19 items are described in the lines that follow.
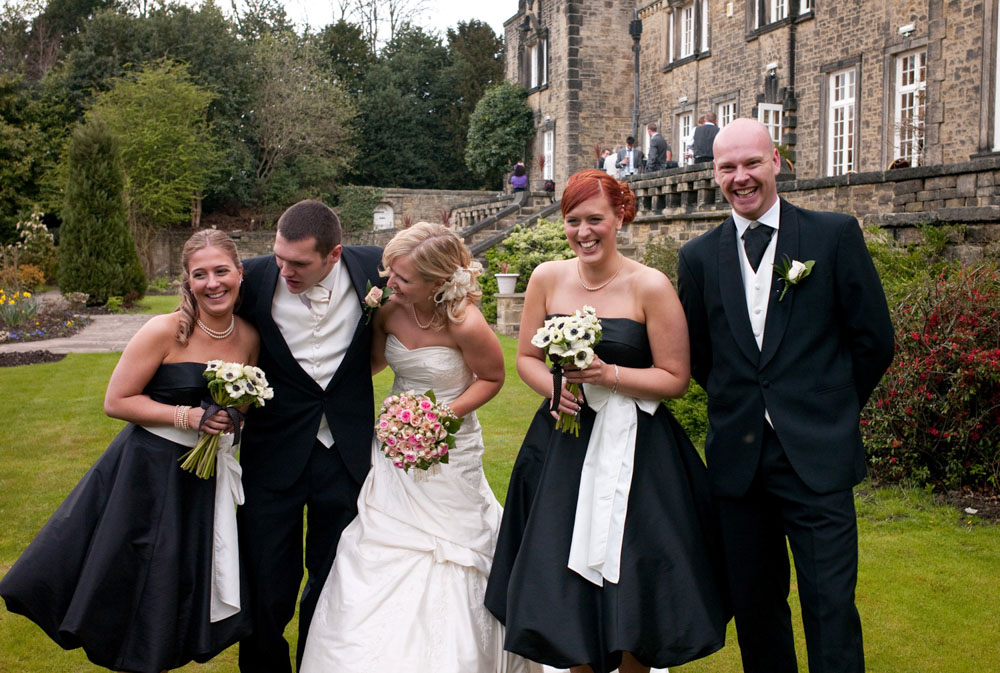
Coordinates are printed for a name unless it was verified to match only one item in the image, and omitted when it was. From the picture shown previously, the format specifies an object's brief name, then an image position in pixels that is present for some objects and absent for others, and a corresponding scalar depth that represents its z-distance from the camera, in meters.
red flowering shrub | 6.08
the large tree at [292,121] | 37.31
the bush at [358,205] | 38.25
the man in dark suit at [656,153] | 21.89
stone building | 15.50
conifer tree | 19.77
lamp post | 25.72
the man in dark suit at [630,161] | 23.17
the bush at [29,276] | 20.80
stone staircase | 22.86
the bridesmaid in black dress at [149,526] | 3.33
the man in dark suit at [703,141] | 17.20
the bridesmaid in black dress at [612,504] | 3.17
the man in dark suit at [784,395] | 3.07
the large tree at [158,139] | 29.11
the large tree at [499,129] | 33.97
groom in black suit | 3.70
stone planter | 15.57
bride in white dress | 3.53
